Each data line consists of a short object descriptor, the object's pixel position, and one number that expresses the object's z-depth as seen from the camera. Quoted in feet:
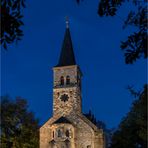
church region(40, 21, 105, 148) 162.50
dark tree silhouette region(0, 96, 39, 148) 147.43
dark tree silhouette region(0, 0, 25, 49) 24.25
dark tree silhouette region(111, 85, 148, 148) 95.30
